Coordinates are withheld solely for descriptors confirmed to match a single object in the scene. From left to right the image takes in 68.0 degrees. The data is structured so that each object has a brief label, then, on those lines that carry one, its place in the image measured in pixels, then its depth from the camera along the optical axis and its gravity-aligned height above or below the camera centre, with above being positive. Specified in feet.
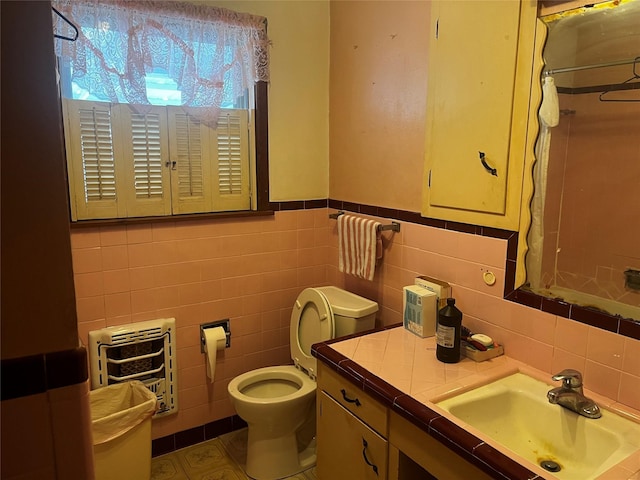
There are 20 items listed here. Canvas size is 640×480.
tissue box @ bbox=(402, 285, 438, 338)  6.46 -1.98
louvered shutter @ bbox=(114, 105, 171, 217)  7.24 +0.03
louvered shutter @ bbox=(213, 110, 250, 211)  8.02 +0.03
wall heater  7.25 -3.07
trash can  6.51 -3.72
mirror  5.28 +0.02
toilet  7.36 -3.62
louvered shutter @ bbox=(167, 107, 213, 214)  7.59 +0.01
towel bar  7.52 -0.99
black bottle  5.67 -2.00
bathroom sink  4.43 -2.61
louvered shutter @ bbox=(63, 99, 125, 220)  6.83 +0.04
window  6.76 +0.85
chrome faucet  4.68 -2.31
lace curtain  6.61 +1.68
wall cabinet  5.57 +0.69
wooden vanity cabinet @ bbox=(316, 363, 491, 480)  4.53 -3.02
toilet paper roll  8.04 -3.03
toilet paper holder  8.23 -2.87
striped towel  7.68 -1.35
